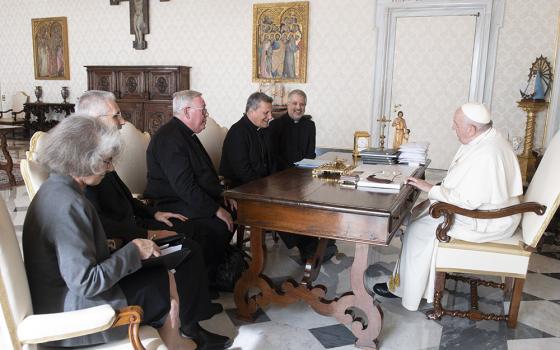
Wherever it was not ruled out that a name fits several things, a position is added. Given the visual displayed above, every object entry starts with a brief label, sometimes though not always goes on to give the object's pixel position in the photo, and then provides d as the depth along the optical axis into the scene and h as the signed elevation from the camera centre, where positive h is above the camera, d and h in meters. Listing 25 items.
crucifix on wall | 9.24 +1.29
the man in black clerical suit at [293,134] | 4.33 -0.38
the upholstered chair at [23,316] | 1.44 -0.71
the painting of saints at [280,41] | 8.00 +0.88
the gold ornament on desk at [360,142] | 3.89 -0.38
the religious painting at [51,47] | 10.25 +0.83
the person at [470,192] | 2.69 -0.53
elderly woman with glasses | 1.52 -0.51
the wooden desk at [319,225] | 2.30 -0.66
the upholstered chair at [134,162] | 3.20 -0.50
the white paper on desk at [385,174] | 2.66 -0.50
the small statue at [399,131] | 4.01 -0.30
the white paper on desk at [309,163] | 3.50 -0.52
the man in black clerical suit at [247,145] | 3.52 -0.40
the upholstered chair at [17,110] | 10.54 -0.58
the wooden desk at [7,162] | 6.34 -1.04
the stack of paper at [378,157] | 3.56 -0.45
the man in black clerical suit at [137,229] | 2.29 -0.74
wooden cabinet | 8.88 +0.00
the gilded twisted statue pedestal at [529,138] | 5.75 -0.49
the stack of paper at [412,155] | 3.65 -0.44
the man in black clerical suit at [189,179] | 2.95 -0.56
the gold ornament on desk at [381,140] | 4.13 -0.39
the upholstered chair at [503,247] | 2.62 -0.83
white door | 7.12 +0.35
